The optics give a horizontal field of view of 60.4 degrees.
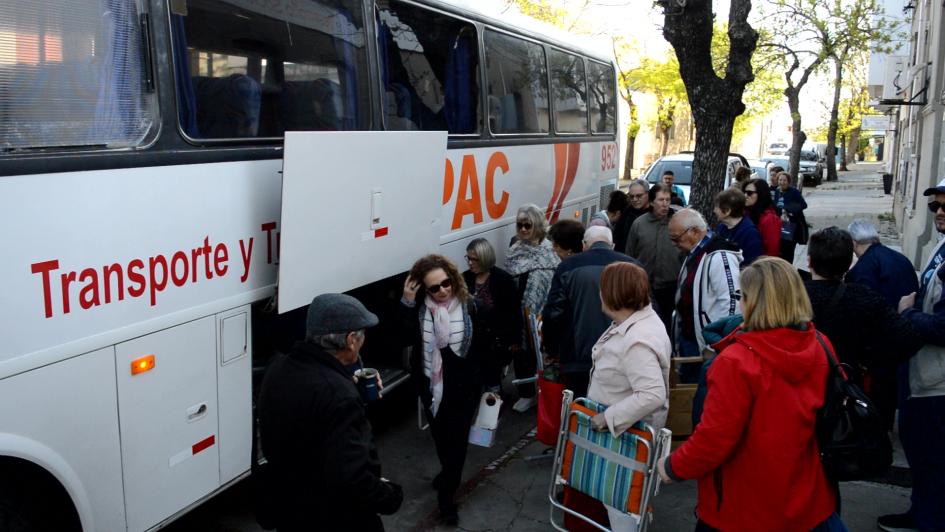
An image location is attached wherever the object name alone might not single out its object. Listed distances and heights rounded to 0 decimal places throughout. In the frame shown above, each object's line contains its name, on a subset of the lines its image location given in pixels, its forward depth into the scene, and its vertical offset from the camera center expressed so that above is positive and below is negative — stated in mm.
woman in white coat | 3750 -997
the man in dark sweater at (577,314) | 4746 -987
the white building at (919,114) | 12281 +661
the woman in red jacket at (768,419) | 3061 -1014
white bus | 3047 -356
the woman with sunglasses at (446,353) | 4773 -1217
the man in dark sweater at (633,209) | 8250 -621
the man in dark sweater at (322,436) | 2705 -974
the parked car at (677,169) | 16609 -442
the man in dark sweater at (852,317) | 4016 -824
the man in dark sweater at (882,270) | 4891 -721
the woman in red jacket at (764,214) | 8383 -682
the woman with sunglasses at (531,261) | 6305 -896
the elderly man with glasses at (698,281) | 5035 -837
